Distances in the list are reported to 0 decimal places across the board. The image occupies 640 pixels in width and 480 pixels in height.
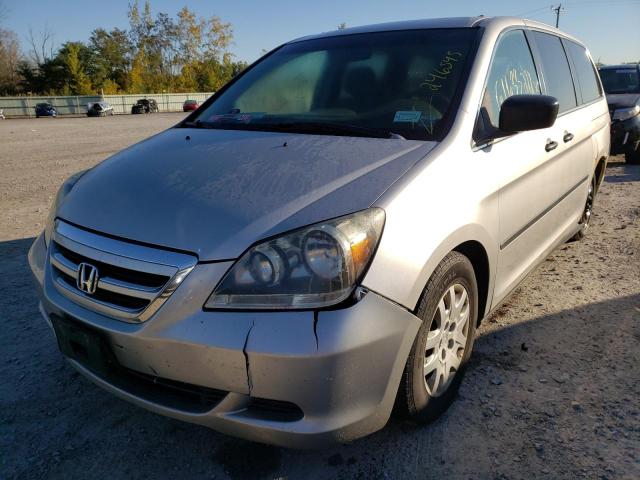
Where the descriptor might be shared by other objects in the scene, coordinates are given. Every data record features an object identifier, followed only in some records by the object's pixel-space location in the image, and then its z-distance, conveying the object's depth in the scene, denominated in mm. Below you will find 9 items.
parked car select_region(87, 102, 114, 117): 42250
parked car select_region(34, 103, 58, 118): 42875
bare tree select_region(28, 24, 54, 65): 61125
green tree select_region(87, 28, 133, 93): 61531
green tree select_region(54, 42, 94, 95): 55781
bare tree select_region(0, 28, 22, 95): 58469
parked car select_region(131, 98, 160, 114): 46438
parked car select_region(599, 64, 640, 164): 8383
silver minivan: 1640
